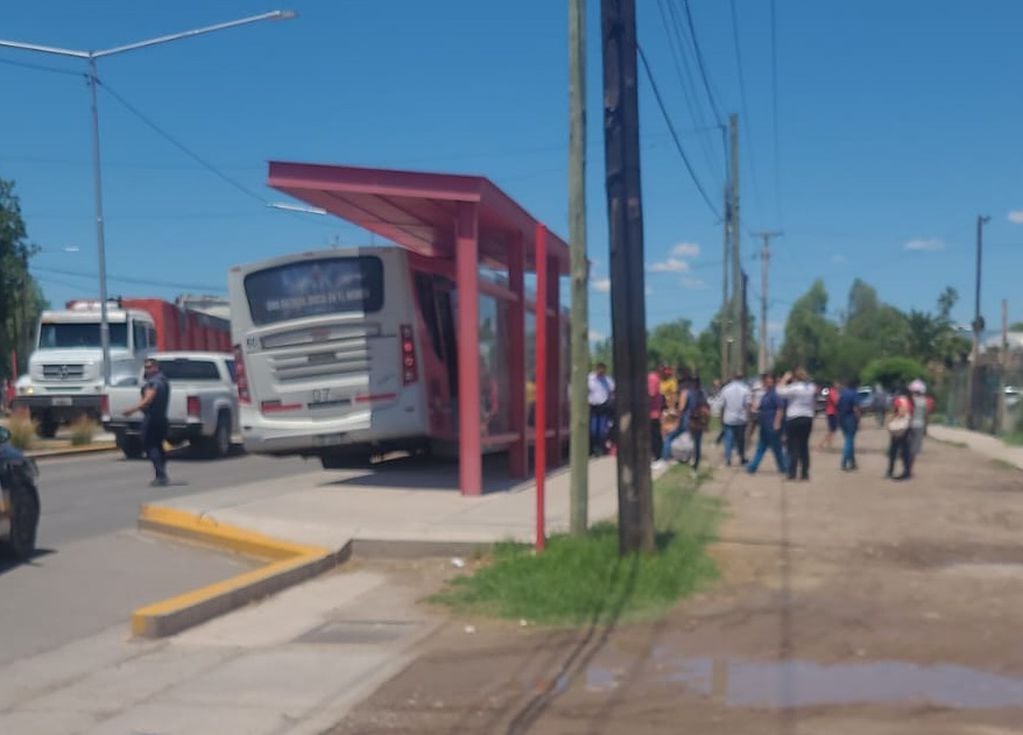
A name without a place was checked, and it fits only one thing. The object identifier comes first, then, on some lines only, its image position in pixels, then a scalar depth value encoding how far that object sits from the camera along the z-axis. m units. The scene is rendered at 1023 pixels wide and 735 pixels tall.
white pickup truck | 21.28
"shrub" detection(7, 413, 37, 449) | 23.58
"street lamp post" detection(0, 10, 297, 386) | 21.42
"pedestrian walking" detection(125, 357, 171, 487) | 15.21
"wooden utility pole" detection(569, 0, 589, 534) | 10.12
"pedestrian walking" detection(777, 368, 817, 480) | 16.84
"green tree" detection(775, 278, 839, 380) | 82.28
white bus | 13.46
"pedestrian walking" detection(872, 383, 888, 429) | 39.19
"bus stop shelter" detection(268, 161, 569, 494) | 12.54
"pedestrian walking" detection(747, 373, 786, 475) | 17.53
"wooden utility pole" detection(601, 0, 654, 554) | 9.17
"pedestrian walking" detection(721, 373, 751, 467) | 18.86
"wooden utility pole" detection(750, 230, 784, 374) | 54.09
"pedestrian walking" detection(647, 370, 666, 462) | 17.72
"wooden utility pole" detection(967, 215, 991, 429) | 40.03
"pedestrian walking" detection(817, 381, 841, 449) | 25.84
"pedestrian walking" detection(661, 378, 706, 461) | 17.98
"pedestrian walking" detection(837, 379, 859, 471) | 19.58
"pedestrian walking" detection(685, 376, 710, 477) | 17.95
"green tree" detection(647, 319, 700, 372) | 67.81
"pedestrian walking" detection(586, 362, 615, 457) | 18.84
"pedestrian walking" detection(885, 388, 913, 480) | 17.00
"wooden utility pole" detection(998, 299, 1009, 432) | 34.22
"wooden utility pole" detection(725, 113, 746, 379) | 36.91
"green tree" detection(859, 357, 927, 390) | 58.64
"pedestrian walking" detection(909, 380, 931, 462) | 17.47
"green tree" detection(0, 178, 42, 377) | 39.22
